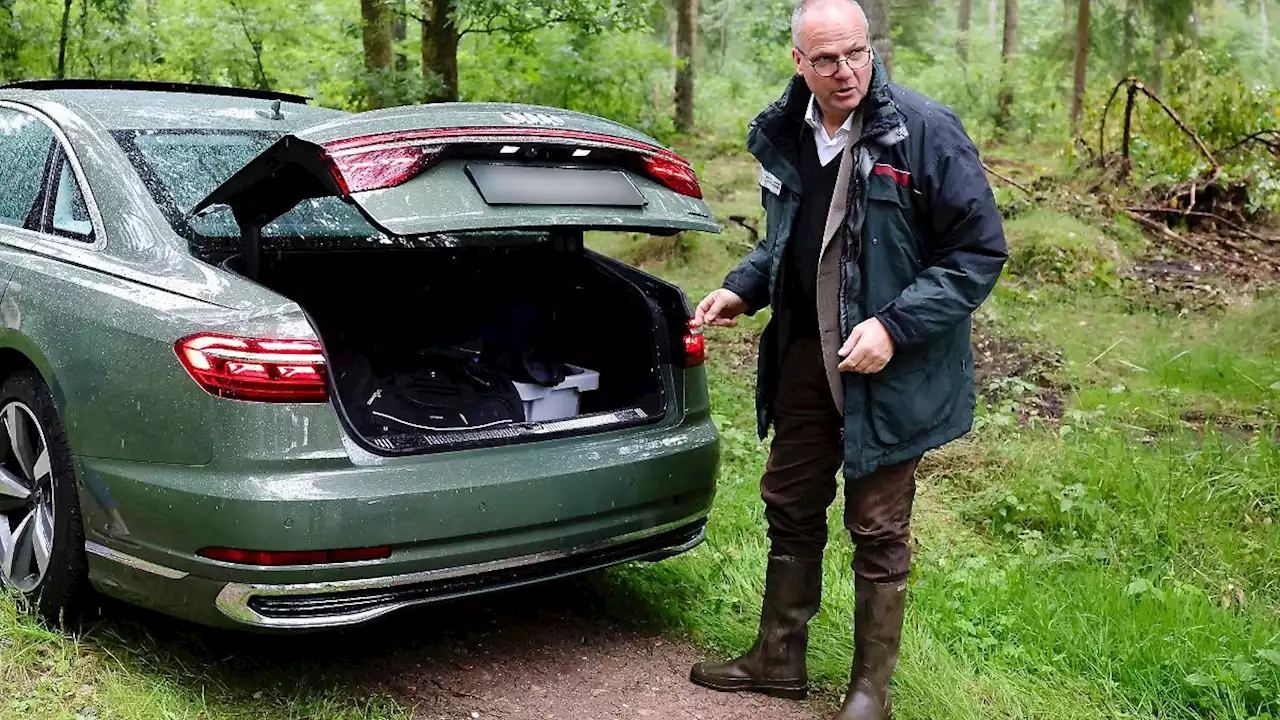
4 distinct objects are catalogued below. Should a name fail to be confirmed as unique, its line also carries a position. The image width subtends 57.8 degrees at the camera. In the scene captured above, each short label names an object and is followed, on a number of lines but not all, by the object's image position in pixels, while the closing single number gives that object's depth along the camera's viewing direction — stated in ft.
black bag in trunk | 11.91
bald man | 9.36
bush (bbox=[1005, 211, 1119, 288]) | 27.55
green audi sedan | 9.33
